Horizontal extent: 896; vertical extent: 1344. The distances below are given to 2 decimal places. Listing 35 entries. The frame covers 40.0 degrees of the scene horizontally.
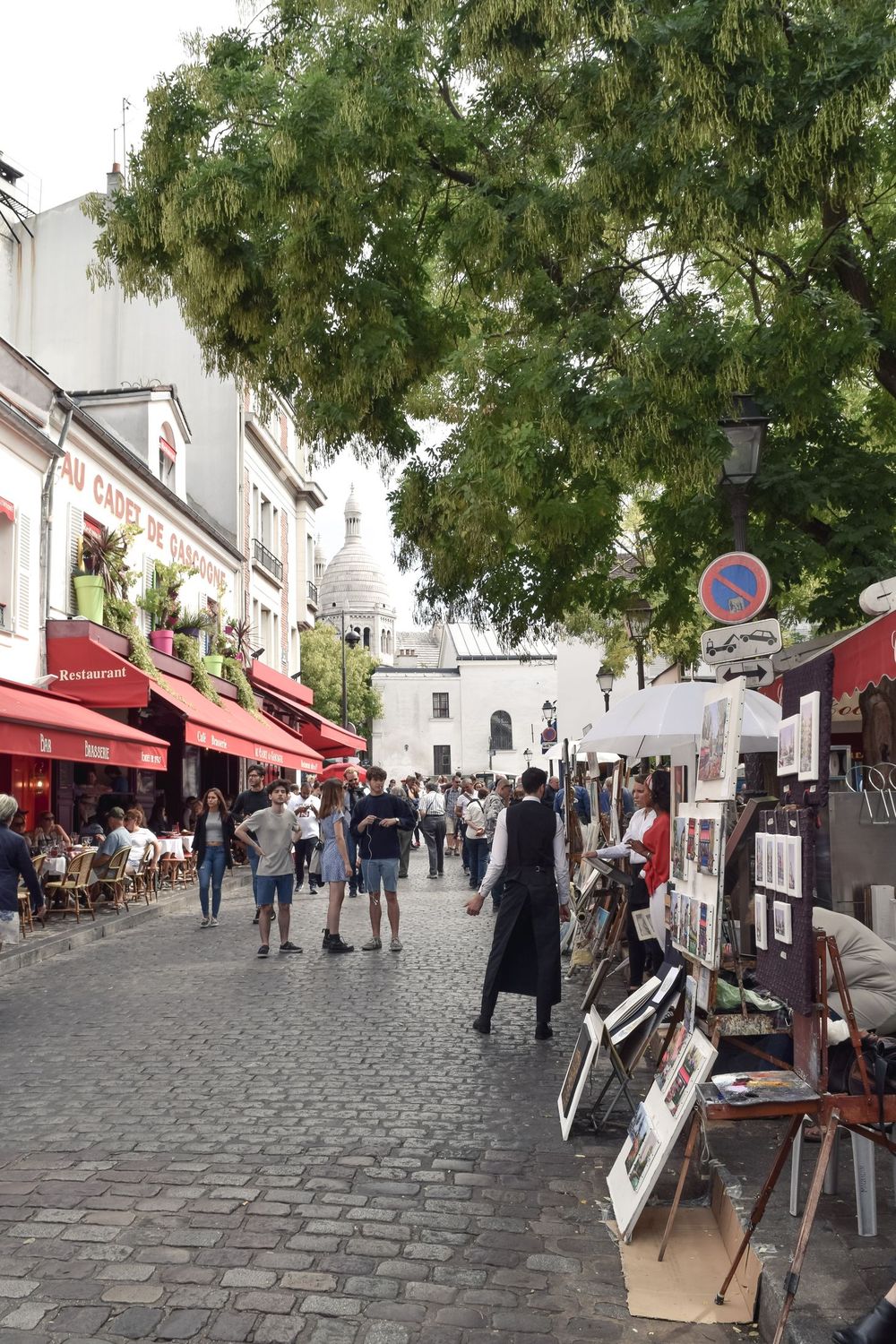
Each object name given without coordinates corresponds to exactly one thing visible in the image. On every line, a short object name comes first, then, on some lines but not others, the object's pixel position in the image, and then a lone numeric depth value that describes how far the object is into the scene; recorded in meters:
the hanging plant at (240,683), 27.27
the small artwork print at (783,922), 4.36
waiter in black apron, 8.28
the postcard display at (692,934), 4.57
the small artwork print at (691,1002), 5.29
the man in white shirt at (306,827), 20.89
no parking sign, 7.84
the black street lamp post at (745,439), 8.51
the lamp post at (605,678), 26.70
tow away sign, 7.13
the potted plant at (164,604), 23.00
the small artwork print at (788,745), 4.55
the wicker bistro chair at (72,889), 15.31
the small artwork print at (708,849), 5.17
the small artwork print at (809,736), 4.32
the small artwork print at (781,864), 4.45
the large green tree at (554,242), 7.41
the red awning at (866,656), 6.94
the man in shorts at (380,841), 12.77
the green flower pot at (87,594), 19.50
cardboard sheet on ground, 4.07
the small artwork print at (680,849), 5.73
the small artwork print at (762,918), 4.71
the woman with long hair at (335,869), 12.74
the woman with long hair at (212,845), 15.03
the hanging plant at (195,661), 23.62
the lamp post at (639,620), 15.66
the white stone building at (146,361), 29.86
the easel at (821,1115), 3.58
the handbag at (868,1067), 4.13
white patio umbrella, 8.52
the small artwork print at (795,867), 4.27
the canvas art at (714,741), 5.20
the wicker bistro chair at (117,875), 16.39
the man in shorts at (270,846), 12.43
